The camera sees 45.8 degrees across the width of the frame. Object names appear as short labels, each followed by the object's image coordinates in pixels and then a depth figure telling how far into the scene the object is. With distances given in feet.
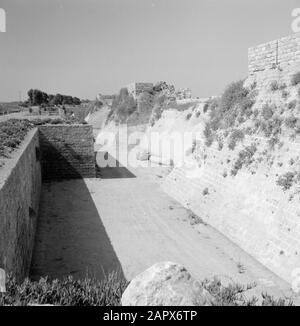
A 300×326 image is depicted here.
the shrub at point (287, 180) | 32.24
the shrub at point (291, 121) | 36.14
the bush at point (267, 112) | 40.39
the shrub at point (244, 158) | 39.45
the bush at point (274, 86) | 42.63
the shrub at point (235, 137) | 42.81
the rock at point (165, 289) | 15.17
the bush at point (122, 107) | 119.65
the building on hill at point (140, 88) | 119.75
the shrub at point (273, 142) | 36.94
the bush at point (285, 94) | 40.37
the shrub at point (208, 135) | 48.55
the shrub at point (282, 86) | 41.45
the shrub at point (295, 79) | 39.88
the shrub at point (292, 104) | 38.11
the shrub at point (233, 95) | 48.49
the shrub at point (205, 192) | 43.16
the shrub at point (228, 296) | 16.93
